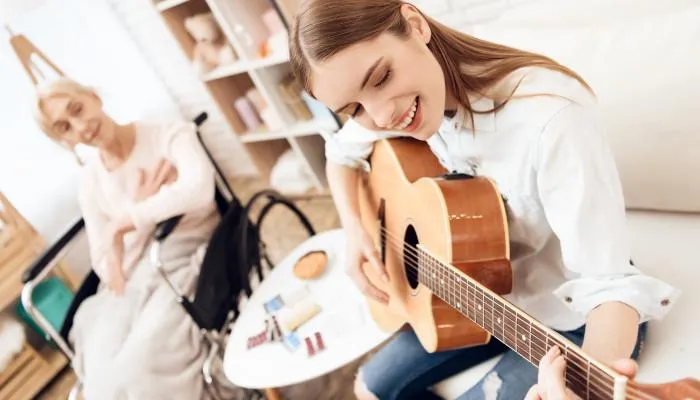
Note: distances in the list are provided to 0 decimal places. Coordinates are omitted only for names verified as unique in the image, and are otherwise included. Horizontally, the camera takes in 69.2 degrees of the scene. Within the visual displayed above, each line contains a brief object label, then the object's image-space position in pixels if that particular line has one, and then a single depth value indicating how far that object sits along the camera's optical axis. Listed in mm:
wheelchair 1346
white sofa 842
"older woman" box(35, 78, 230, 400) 1306
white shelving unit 2012
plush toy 2152
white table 1118
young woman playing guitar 639
